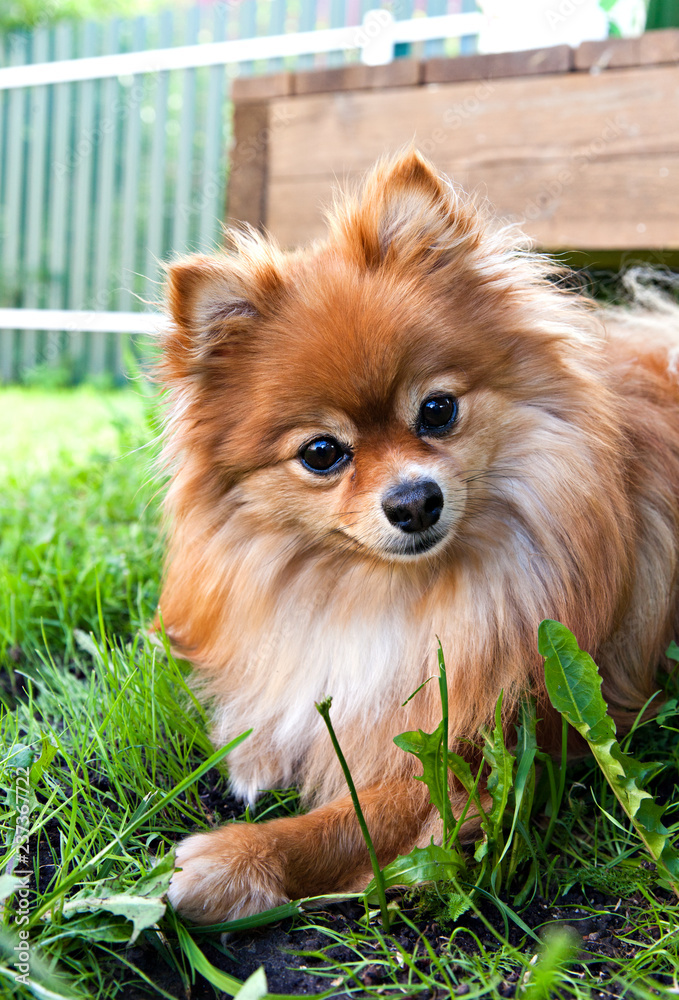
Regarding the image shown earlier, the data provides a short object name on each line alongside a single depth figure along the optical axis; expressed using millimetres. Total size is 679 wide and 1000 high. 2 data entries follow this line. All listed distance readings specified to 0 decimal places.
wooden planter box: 919
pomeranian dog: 659
